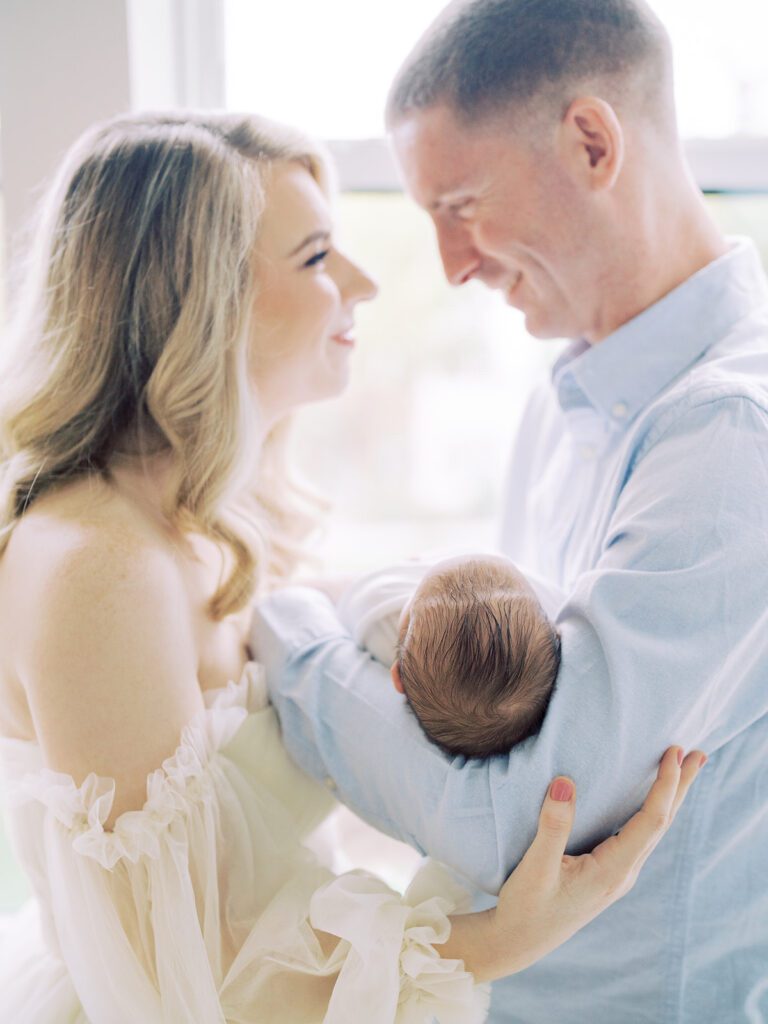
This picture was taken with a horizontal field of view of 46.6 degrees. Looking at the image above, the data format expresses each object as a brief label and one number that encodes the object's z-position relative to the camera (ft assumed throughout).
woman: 3.49
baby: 3.40
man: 3.29
